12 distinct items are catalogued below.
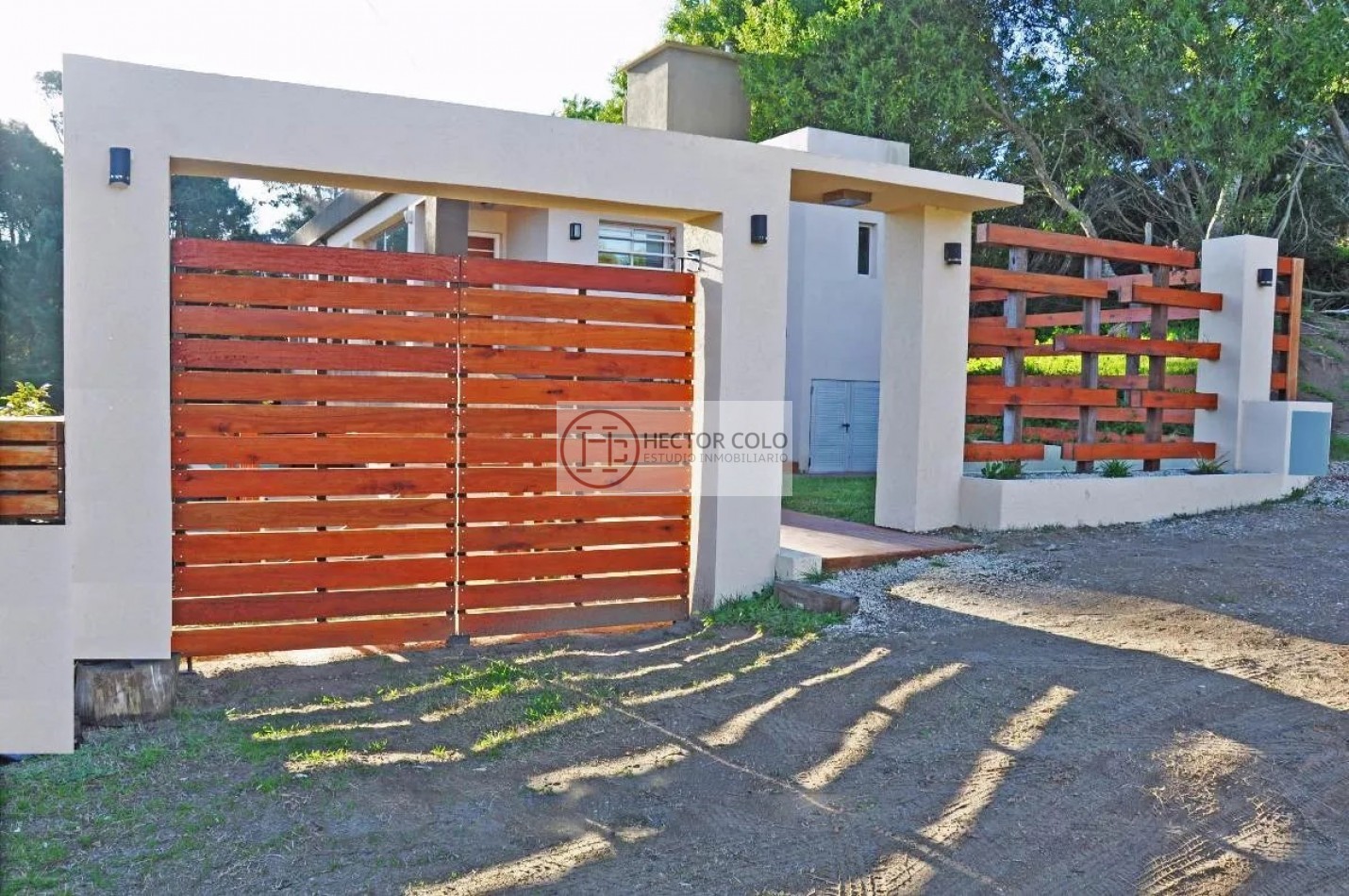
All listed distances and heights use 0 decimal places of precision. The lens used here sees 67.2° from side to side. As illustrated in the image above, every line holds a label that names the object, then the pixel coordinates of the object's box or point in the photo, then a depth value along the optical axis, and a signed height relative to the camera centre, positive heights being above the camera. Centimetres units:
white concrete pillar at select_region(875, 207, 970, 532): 866 +37
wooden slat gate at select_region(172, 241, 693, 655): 554 -31
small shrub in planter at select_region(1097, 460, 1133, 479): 973 -53
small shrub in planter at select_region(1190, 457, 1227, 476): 1017 -51
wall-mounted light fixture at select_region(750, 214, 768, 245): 682 +119
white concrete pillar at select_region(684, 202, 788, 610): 679 +29
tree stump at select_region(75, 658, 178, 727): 507 -153
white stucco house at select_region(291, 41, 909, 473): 1305 +216
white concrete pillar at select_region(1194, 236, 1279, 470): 1043 +89
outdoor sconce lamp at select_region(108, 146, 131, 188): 507 +111
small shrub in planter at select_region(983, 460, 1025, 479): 914 -52
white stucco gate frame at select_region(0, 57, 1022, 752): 507 +91
